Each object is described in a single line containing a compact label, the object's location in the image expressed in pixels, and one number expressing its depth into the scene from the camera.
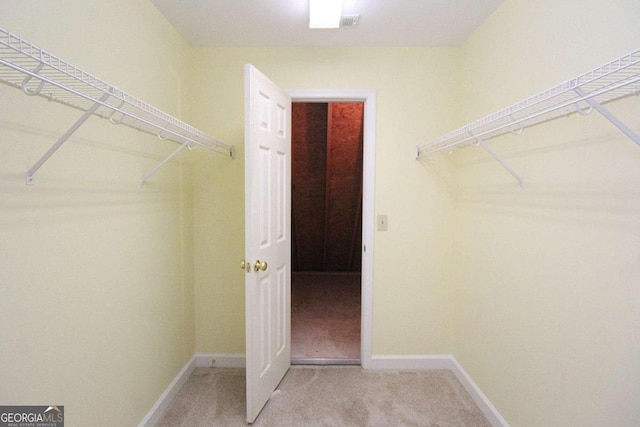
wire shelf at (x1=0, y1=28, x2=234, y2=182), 0.71
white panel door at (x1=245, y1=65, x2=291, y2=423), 1.61
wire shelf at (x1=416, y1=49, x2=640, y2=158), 0.78
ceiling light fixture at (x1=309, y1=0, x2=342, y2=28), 1.58
